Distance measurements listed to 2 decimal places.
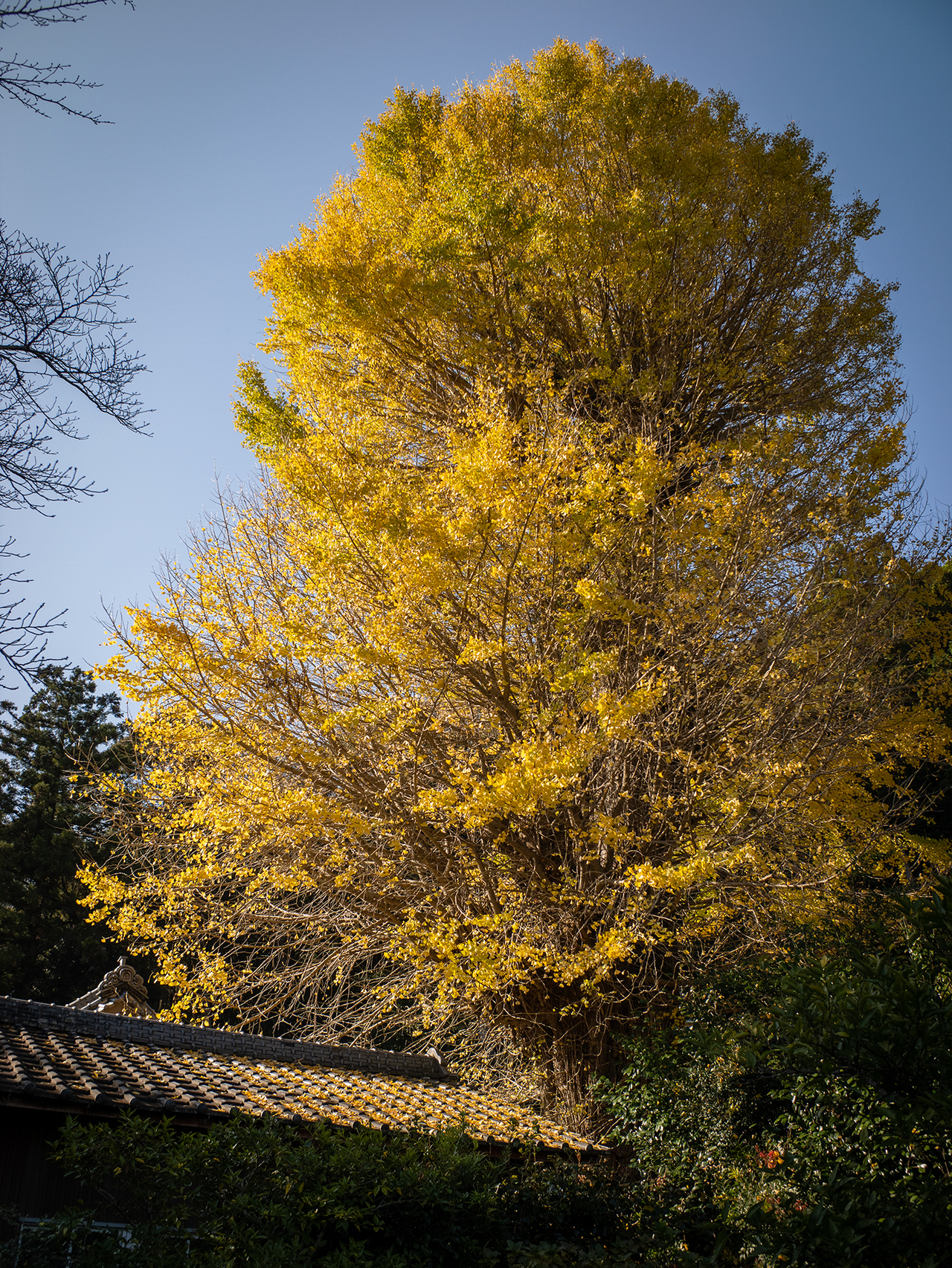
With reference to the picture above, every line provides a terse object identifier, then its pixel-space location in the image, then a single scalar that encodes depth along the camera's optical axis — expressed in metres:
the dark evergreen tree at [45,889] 14.85
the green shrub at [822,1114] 2.49
